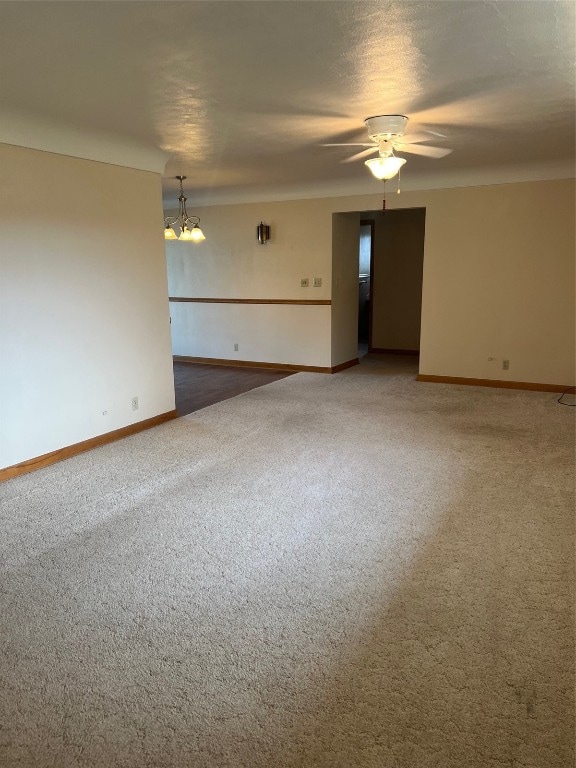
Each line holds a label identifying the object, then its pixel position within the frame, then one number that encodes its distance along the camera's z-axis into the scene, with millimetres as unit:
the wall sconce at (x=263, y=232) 6633
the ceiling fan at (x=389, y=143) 3305
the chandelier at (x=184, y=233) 5551
